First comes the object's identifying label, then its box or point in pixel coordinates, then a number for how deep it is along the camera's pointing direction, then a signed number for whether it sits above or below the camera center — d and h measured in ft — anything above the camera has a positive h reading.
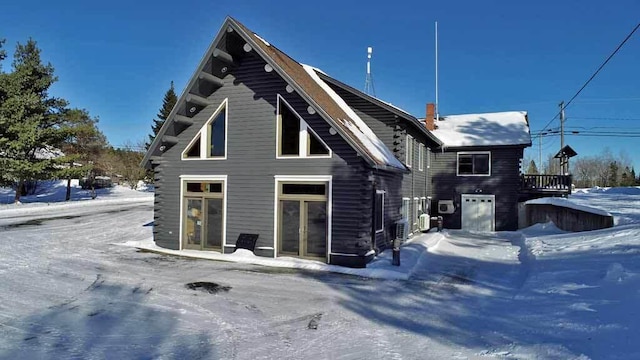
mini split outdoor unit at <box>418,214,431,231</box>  67.74 -4.62
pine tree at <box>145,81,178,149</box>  158.51 +32.33
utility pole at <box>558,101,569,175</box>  93.10 +8.58
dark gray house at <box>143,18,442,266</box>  39.42 +2.69
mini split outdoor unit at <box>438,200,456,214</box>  77.56 -2.43
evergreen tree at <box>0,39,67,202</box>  89.92 +16.02
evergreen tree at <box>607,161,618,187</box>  225.99 +10.74
